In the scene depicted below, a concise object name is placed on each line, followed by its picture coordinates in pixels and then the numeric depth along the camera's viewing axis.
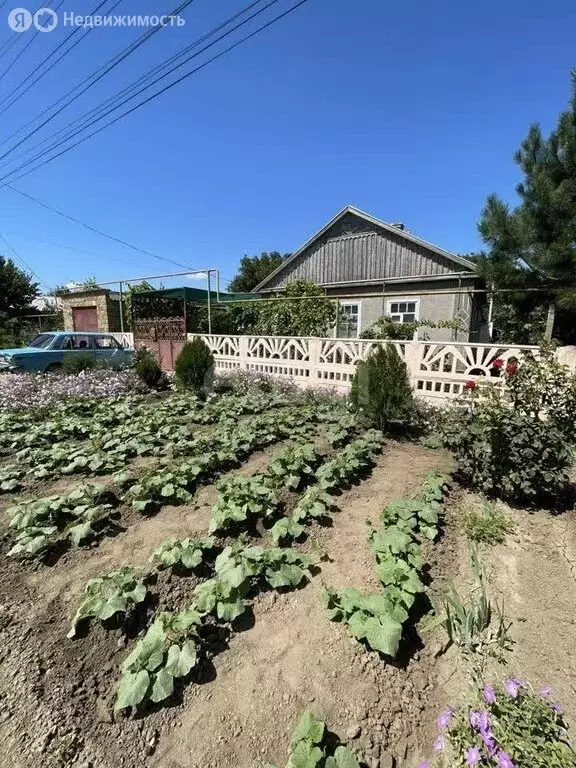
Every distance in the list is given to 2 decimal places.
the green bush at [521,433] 3.17
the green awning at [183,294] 11.95
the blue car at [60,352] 9.30
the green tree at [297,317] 11.00
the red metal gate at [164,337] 11.63
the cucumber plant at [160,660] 1.63
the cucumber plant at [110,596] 2.04
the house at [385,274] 12.13
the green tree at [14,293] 24.00
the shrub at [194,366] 8.09
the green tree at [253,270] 41.97
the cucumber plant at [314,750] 1.35
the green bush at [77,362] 9.50
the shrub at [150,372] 8.95
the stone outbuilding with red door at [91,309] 16.41
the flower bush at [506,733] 1.34
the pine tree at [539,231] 6.98
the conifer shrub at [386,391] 5.16
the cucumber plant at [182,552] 2.39
